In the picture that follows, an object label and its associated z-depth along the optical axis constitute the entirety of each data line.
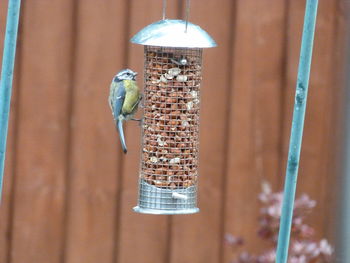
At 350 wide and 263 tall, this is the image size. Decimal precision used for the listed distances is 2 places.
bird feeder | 5.41
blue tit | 5.61
